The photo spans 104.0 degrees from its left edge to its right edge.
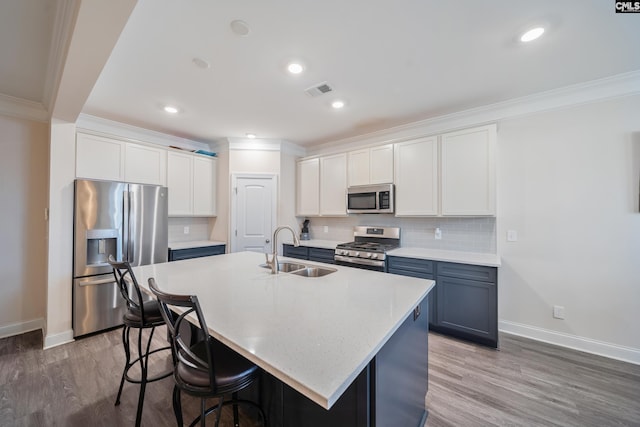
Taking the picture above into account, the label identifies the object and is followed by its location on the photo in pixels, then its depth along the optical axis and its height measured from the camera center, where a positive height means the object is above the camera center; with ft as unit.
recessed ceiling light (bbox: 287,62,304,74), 7.01 +4.24
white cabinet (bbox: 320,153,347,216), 13.16 +1.65
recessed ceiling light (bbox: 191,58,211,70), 6.81 +4.23
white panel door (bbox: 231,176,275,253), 13.47 +0.07
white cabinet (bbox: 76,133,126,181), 9.46 +2.30
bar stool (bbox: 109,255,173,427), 5.07 -2.27
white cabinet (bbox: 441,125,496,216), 9.11 +1.68
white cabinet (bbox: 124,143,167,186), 10.86 +2.30
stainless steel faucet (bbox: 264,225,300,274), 6.56 -1.23
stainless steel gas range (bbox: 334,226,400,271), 10.47 -1.44
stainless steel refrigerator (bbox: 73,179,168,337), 8.95 -1.03
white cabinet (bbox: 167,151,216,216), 12.36 +1.62
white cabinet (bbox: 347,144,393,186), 11.58 +2.43
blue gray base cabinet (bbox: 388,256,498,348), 8.20 -2.91
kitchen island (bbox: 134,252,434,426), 2.71 -1.56
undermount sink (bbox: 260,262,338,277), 7.09 -1.59
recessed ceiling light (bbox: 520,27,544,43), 5.65 +4.20
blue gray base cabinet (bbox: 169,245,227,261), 11.62 -1.82
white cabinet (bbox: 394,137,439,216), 10.34 +1.67
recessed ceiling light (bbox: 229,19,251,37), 5.50 +4.24
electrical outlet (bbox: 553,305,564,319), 8.46 -3.26
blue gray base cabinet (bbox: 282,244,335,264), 12.56 -2.03
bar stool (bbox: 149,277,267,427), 3.24 -2.32
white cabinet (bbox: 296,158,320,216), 14.23 +1.63
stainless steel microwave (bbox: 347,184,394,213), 11.32 +0.81
